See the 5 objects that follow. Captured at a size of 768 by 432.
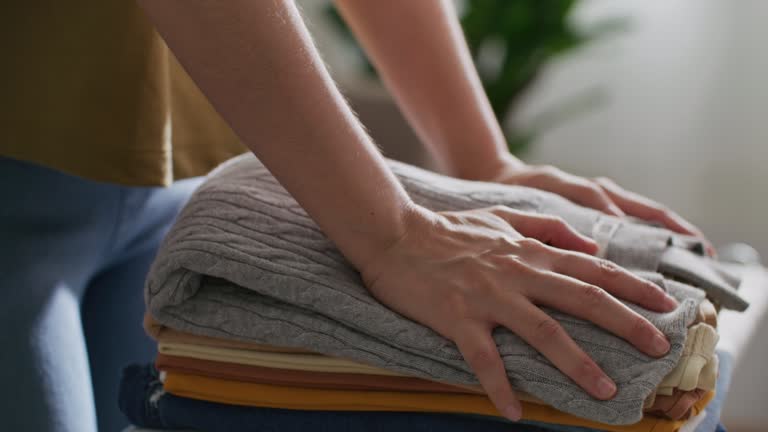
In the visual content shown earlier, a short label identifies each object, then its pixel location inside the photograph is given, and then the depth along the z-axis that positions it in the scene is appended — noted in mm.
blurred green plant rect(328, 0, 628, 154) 3653
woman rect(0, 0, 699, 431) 1114
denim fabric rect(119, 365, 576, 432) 1147
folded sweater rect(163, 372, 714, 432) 1120
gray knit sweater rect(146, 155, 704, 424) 1107
